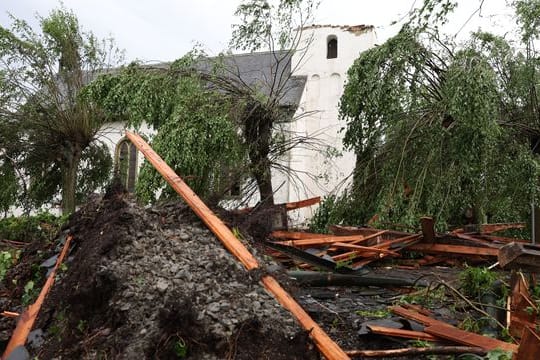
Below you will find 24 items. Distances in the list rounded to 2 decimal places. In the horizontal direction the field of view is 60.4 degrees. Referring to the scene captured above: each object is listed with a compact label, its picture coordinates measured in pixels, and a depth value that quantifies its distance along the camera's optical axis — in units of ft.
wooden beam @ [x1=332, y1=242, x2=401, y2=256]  17.61
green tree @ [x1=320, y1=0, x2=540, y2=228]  23.16
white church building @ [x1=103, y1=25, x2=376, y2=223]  53.29
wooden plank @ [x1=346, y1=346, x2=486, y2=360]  8.81
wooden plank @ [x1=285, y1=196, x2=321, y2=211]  20.50
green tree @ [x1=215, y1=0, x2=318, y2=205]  30.83
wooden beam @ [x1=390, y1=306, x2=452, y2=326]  10.80
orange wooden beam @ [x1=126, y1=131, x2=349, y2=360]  8.32
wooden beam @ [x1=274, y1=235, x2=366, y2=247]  18.15
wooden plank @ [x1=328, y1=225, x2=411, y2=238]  20.06
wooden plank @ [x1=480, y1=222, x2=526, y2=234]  23.97
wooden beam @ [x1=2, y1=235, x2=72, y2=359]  9.24
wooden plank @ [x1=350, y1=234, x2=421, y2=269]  17.98
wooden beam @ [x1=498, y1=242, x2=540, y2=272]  8.97
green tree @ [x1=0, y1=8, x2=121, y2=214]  43.86
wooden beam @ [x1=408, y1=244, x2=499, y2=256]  19.10
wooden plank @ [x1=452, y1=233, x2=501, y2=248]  19.47
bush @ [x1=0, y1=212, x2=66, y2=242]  31.57
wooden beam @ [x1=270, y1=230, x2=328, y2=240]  19.56
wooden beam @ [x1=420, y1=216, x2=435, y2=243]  18.92
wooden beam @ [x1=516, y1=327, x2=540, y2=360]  7.17
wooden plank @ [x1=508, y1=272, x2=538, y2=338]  9.59
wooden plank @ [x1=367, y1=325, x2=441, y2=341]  10.12
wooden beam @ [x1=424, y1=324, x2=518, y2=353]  8.76
